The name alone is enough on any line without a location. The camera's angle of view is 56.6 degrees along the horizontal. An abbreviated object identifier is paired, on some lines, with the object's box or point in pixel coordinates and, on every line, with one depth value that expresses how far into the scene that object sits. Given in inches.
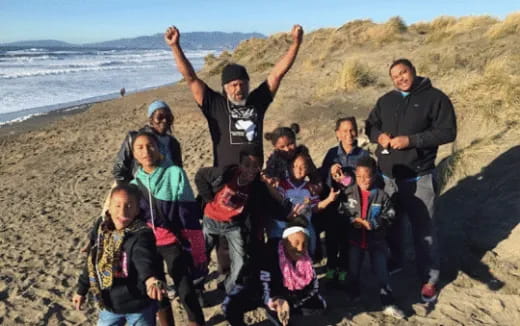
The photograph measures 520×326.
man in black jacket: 146.5
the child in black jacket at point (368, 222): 152.9
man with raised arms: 141.9
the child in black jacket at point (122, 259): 108.1
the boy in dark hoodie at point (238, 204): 144.7
